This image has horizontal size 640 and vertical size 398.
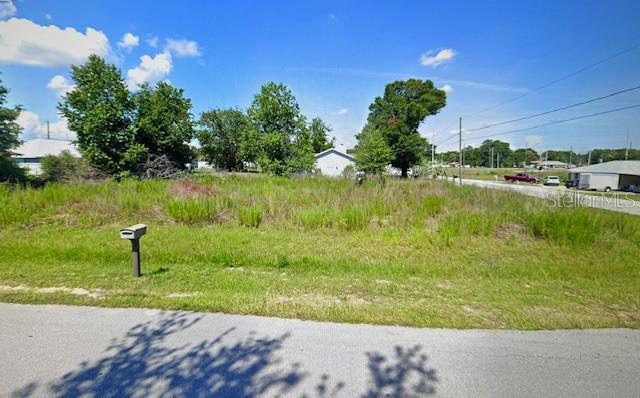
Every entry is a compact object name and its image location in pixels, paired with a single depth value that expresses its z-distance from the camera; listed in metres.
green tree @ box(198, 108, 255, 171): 55.38
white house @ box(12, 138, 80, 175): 45.88
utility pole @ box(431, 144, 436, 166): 50.52
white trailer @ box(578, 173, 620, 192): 36.41
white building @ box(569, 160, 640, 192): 35.31
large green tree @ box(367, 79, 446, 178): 39.81
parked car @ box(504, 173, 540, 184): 52.06
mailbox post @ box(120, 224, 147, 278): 4.48
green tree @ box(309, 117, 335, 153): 56.88
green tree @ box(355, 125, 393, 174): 33.70
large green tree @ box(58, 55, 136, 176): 20.03
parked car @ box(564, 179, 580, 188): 42.09
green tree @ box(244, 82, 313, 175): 25.97
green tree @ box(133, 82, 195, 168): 22.41
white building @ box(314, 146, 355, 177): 44.62
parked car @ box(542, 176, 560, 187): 47.03
